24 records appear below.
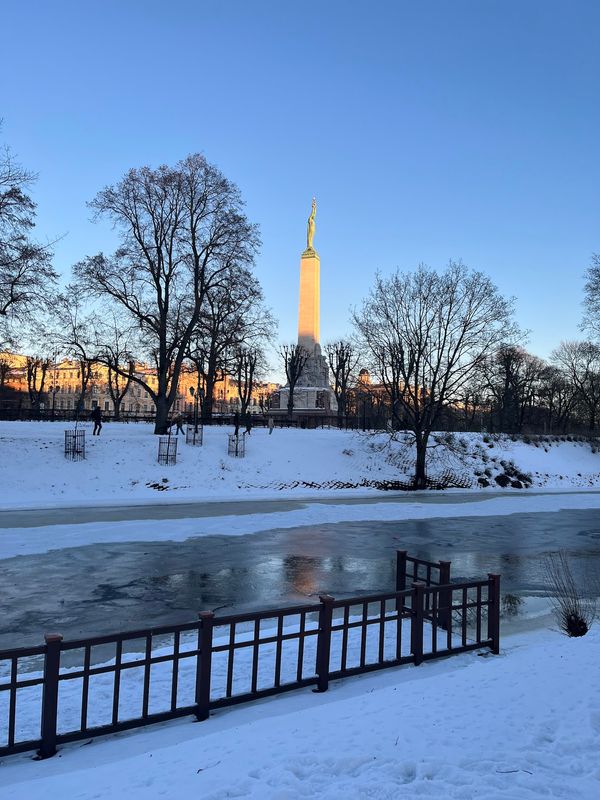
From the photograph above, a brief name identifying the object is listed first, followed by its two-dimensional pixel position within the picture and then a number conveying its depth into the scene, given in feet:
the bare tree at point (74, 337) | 108.37
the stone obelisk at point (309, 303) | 181.47
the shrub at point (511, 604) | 33.42
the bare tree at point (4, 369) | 214.28
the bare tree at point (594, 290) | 114.11
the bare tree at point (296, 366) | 181.06
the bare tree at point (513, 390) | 198.29
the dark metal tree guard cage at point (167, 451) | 101.91
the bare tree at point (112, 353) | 116.33
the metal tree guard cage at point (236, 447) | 111.65
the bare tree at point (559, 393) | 239.50
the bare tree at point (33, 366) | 219.24
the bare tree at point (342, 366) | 240.01
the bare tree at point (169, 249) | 112.88
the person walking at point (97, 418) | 114.52
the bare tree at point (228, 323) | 119.75
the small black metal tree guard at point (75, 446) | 97.50
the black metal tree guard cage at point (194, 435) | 113.80
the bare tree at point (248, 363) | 132.98
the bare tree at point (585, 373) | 202.28
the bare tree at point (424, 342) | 112.78
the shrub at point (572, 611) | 27.58
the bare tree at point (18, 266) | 86.69
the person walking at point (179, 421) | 120.16
